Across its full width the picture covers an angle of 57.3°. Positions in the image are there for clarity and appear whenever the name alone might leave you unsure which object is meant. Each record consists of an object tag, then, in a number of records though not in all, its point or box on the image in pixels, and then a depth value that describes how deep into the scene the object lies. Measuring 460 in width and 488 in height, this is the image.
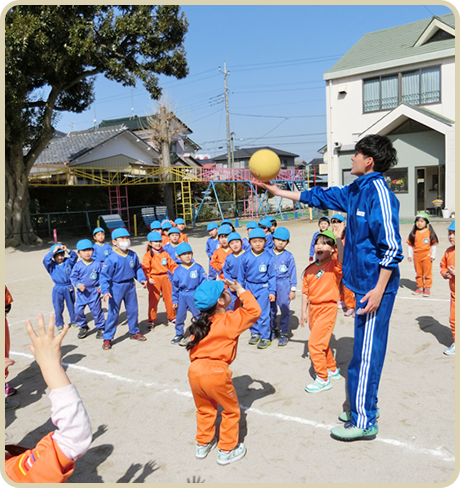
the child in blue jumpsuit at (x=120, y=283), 6.91
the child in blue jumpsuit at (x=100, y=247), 9.09
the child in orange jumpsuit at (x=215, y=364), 3.77
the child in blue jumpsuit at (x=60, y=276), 7.78
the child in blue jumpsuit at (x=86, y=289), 7.52
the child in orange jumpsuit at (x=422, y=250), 8.98
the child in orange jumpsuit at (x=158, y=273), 8.02
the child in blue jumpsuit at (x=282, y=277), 6.91
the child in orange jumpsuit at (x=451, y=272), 5.92
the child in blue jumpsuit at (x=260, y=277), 6.51
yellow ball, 4.64
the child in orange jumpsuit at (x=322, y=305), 5.00
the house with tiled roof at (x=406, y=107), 22.47
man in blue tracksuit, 3.55
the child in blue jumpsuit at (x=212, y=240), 9.66
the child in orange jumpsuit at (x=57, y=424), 1.90
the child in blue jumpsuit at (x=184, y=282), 6.84
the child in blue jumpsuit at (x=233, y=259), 7.29
